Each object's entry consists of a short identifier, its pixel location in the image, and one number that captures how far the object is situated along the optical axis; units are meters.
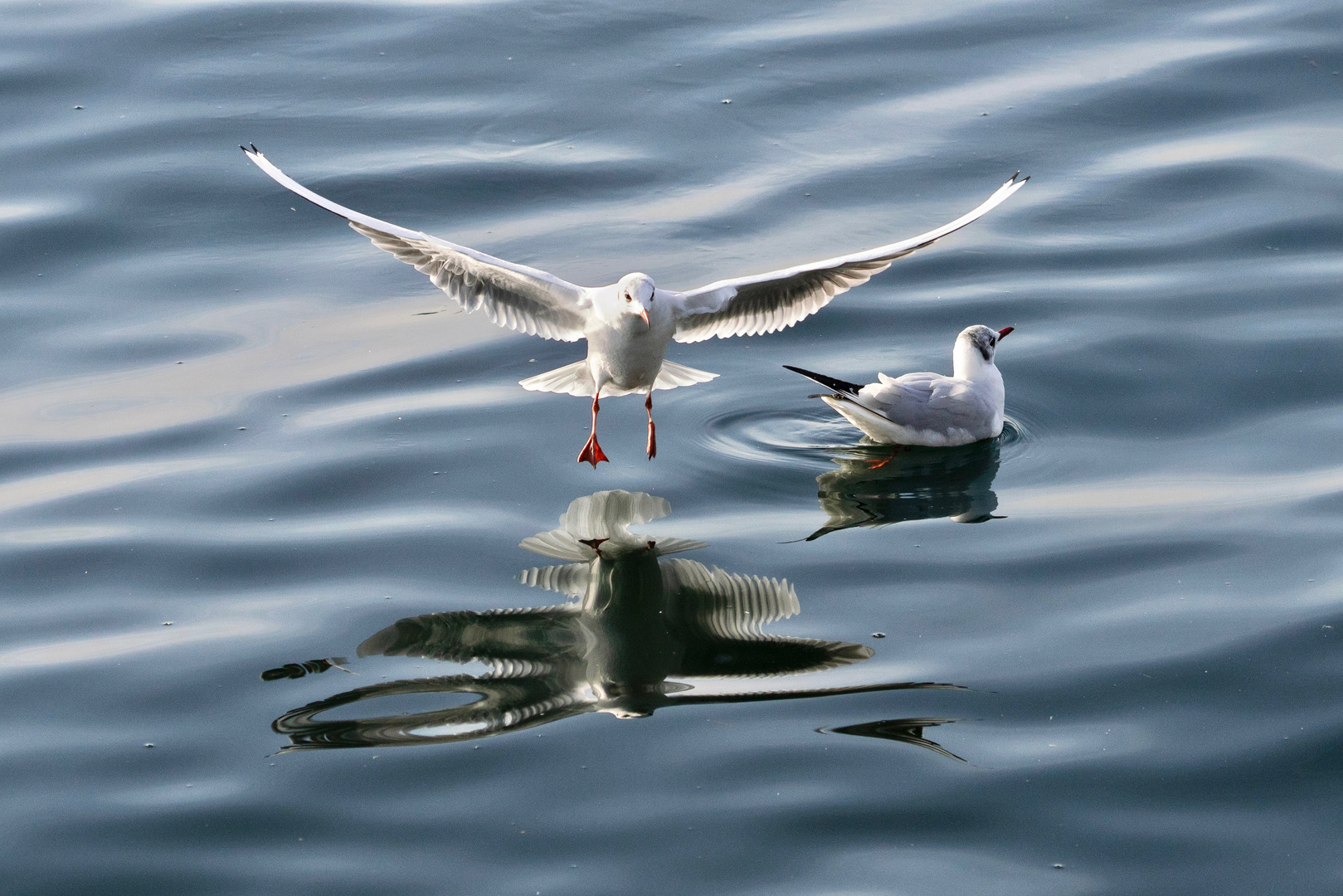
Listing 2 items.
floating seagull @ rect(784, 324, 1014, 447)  15.62
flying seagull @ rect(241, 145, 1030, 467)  15.20
